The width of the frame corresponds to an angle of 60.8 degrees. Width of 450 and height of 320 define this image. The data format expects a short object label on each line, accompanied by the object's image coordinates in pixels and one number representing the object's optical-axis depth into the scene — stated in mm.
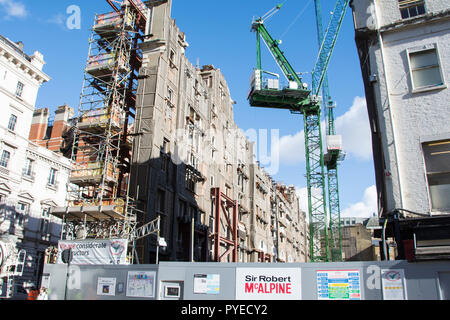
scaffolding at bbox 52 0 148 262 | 31297
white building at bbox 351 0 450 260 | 13500
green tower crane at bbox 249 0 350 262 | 57812
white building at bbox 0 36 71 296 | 37375
